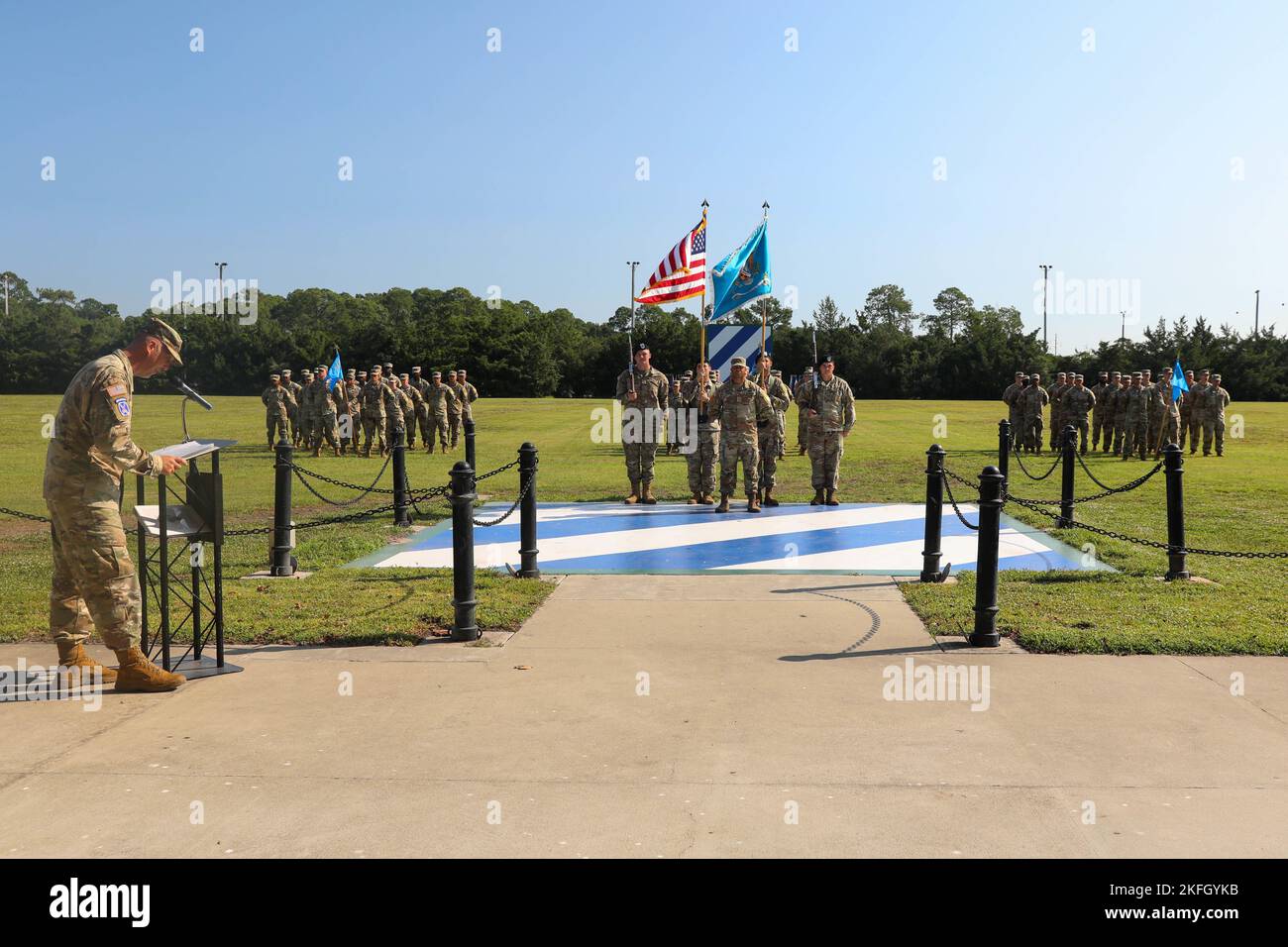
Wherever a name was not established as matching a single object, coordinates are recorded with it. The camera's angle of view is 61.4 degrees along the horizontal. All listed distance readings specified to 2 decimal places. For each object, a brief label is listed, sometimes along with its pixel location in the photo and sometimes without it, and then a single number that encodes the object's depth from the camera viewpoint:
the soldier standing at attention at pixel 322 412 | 25.76
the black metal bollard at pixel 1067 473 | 12.13
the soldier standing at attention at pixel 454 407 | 27.61
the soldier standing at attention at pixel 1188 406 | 27.22
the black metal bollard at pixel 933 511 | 9.24
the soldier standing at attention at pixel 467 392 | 27.45
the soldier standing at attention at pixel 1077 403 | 25.67
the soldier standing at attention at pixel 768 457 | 14.70
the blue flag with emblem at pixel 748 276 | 21.14
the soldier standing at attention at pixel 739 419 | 13.77
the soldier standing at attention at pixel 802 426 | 15.19
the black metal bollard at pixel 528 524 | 9.46
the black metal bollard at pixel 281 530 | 9.62
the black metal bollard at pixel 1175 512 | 9.21
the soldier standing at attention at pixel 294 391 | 26.68
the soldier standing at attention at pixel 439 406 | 26.86
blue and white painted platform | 10.20
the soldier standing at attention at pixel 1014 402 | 27.30
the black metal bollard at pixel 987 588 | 7.03
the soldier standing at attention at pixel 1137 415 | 25.05
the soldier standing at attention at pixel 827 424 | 14.66
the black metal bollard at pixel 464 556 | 7.30
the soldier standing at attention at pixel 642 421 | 14.47
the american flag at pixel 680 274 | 20.38
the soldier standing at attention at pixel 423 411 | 27.11
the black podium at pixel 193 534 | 6.01
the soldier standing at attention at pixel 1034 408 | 26.69
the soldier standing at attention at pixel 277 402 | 25.67
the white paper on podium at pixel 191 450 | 5.87
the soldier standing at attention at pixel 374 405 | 24.77
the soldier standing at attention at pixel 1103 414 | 26.58
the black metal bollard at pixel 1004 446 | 14.39
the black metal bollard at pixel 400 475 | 12.88
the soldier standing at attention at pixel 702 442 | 14.80
